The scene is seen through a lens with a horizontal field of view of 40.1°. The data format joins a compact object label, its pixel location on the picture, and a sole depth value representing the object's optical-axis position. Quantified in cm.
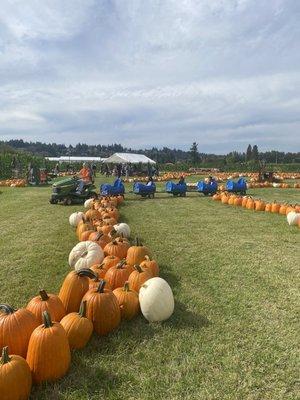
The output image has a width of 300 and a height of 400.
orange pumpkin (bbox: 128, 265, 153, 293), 556
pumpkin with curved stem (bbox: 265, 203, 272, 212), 1552
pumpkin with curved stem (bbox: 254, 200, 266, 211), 1592
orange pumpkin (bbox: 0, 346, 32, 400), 335
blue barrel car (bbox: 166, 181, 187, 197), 2192
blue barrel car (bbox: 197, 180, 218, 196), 2250
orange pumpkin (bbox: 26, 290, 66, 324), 448
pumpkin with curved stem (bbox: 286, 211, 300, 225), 1209
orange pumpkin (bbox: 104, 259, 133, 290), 570
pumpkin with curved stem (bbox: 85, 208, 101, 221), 1099
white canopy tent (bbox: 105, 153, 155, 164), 4211
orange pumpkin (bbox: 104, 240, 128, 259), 716
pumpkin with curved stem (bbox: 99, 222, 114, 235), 898
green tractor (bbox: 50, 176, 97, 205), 1764
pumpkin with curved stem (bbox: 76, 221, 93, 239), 939
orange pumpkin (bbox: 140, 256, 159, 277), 617
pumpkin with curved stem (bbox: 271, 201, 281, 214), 1524
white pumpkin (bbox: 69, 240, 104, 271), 669
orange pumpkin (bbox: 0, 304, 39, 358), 398
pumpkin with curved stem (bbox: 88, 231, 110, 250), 778
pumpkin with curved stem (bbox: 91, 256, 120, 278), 596
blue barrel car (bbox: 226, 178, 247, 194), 2238
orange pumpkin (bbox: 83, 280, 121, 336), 462
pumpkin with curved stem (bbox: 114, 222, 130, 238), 956
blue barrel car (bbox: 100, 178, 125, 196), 1906
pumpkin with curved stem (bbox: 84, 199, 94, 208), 1525
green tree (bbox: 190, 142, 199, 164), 8888
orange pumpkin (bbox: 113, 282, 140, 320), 504
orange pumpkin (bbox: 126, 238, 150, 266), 682
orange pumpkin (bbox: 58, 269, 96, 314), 505
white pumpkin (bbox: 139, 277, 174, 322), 498
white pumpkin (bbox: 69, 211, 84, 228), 1141
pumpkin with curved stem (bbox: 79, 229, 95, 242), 865
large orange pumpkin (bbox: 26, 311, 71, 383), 376
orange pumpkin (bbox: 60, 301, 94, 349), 426
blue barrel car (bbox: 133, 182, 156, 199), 2062
